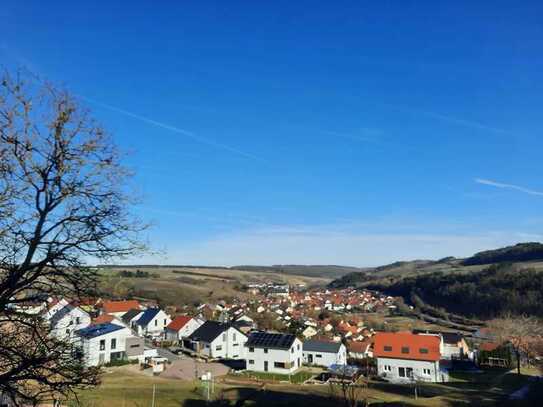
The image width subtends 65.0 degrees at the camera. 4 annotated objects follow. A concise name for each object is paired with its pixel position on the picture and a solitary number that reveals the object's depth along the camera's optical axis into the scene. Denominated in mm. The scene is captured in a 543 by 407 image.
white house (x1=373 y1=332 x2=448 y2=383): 45312
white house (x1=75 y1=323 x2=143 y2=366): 43156
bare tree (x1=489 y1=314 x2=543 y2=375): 47591
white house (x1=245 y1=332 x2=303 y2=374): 47188
